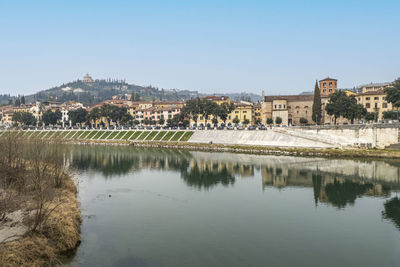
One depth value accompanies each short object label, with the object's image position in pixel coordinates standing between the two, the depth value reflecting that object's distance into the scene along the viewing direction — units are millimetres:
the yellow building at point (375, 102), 100438
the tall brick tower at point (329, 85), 124750
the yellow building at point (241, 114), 128250
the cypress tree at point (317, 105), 97312
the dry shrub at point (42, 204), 17884
